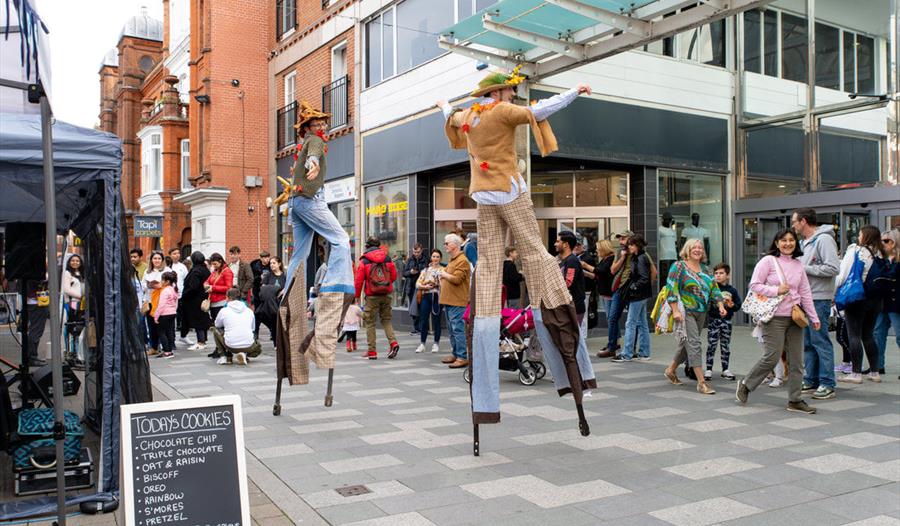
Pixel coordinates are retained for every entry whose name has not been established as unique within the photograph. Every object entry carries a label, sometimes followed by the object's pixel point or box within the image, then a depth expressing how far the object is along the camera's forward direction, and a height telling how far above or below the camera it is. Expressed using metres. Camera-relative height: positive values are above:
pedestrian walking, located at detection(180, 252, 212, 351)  12.84 -0.48
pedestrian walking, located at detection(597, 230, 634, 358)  10.95 -0.41
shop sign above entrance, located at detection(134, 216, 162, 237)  22.70 +1.34
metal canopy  9.55 +3.26
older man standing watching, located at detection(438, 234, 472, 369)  10.22 -0.34
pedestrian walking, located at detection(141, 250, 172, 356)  12.44 -0.25
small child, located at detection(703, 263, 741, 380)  8.86 -0.74
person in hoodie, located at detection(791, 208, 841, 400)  7.65 -0.23
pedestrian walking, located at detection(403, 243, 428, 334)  13.59 +0.01
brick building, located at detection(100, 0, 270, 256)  22.91 +4.69
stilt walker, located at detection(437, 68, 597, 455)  5.20 +0.05
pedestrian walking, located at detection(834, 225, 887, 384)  8.49 -0.52
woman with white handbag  6.83 -0.38
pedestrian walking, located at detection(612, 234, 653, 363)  10.56 -0.41
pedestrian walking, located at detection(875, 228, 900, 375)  8.57 -0.40
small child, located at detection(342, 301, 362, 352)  12.15 -0.86
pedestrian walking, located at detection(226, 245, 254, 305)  13.55 -0.12
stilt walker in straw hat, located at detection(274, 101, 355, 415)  6.41 -0.01
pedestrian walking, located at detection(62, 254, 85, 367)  10.91 -0.49
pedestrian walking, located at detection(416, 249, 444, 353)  11.72 -0.42
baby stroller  8.50 -0.86
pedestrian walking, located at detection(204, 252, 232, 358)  12.68 -0.18
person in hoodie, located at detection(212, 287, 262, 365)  10.86 -0.85
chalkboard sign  3.27 -0.84
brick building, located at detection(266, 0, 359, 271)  18.64 +5.06
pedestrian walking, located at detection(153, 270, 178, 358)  12.24 -0.66
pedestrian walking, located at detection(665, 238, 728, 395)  8.07 -0.32
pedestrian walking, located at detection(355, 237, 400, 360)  11.55 -0.21
